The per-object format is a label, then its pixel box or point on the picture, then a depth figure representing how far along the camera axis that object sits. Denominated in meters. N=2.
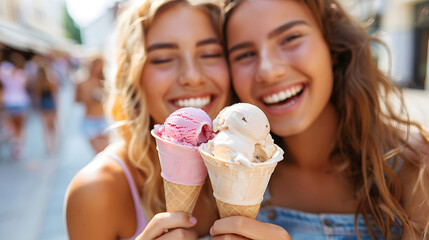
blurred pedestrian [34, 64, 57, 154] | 7.21
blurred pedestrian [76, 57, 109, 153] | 5.35
